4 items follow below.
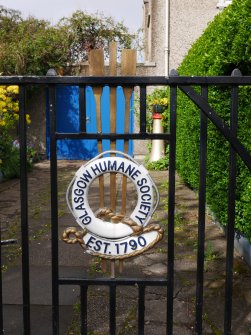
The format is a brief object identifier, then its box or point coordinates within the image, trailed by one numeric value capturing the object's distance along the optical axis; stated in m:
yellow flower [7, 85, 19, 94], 6.76
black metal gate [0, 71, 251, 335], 2.08
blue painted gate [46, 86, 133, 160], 11.62
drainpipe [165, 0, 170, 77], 11.05
